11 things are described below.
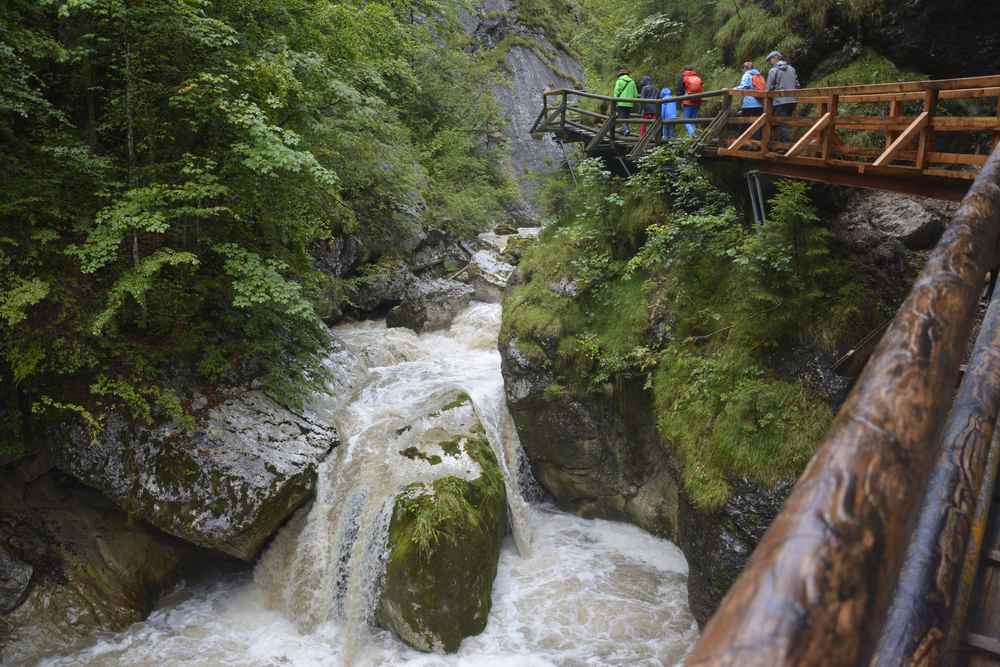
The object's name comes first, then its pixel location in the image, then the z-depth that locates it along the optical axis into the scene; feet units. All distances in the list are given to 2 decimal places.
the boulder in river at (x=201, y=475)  28.25
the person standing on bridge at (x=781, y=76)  31.09
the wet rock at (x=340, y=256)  52.83
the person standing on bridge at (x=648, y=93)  43.70
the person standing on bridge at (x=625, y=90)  41.81
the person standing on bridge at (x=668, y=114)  39.29
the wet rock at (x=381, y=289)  56.29
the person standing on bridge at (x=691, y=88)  36.73
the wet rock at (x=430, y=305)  56.08
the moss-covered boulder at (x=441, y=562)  26.89
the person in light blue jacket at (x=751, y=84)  32.53
